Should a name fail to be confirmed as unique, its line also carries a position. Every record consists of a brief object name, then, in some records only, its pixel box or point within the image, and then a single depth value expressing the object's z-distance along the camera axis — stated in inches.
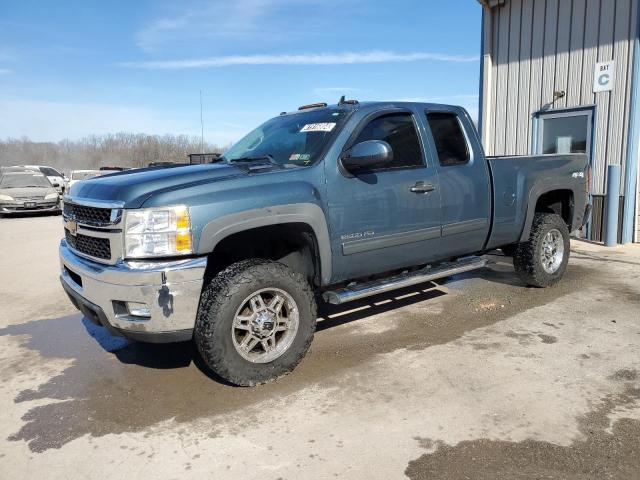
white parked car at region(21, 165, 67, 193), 867.2
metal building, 339.6
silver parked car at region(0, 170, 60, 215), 618.2
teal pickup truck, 131.7
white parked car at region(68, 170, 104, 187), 737.6
